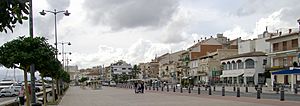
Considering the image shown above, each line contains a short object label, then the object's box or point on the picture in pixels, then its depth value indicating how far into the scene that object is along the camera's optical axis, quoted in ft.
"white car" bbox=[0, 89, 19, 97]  116.73
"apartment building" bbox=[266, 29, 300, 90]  143.62
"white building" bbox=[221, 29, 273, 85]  183.23
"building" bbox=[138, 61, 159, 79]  372.62
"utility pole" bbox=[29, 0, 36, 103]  37.91
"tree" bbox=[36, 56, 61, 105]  44.09
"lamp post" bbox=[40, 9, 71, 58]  72.64
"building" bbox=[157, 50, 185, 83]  303.92
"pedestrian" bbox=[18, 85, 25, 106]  52.72
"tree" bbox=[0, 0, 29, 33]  11.00
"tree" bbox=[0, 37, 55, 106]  34.57
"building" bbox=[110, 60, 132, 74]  422.70
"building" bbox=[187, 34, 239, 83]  243.77
